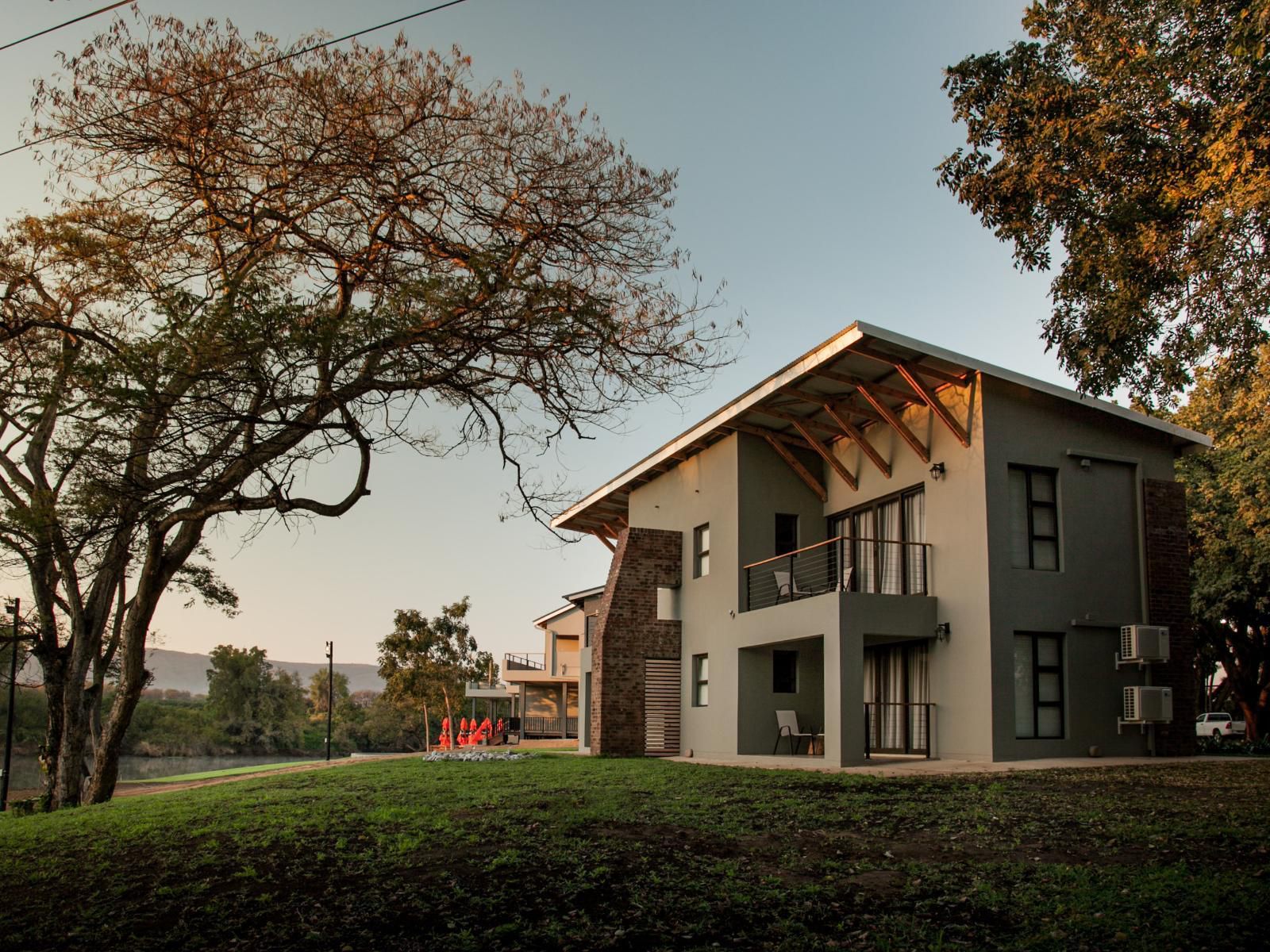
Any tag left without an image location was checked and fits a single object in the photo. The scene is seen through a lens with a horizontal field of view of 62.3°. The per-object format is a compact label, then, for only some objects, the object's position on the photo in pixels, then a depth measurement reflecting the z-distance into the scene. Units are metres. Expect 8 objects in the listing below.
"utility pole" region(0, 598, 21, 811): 26.76
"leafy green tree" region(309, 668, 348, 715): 83.26
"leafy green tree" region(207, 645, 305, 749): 65.88
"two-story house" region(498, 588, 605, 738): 45.63
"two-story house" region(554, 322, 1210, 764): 15.48
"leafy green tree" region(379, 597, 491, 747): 40.66
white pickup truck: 35.62
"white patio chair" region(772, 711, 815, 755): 19.69
